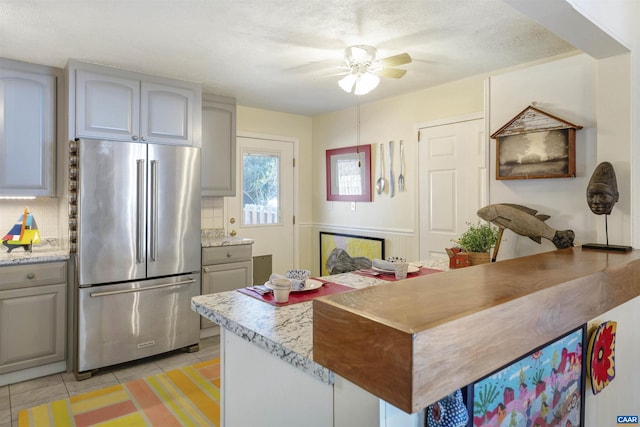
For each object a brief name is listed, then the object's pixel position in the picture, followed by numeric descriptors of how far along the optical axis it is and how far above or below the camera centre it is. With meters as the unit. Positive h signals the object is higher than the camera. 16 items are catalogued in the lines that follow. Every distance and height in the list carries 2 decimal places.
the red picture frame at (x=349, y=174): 4.29 +0.44
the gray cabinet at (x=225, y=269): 3.52 -0.51
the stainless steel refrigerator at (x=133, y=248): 2.85 -0.27
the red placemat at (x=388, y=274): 2.05 -0.32
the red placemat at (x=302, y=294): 1.62 -0.35
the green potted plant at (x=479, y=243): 2.20 -0.17
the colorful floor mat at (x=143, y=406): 2.32 -1.21
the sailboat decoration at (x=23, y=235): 2.88 -0.16
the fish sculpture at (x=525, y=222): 1.92 -0.05
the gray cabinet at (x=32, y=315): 2.70 -0.72
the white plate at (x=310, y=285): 1.76 -0.33
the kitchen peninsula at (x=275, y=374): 1.00 -0.47
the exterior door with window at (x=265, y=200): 4.35 +0.15
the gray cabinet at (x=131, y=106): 2.87 +0.84
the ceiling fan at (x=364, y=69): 2.61 +0.98
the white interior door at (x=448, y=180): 3.32 +0.29
